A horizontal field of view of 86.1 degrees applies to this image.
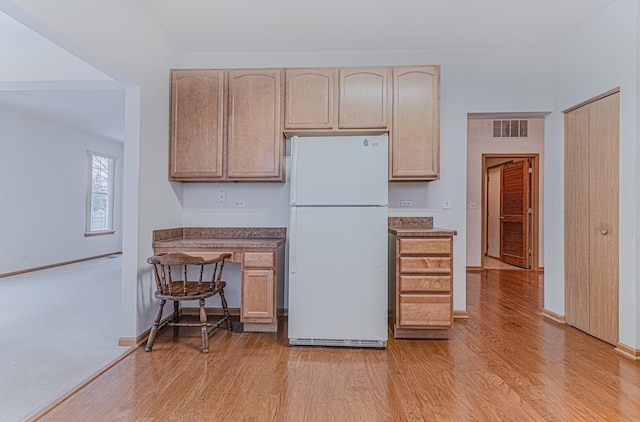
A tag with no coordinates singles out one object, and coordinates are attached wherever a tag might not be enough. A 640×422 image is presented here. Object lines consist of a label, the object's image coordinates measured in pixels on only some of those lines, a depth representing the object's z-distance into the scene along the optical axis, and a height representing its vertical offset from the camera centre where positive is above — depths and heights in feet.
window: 23.35 +1.16
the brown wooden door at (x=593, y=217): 8.84 -0.04
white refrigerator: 8.71 -0.71
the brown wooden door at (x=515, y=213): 20.59 +0.12
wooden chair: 8.43 -2.03
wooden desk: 9.48 -1.49
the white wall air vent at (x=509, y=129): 19.67 +4.95
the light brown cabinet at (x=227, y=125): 10.28 +2.64
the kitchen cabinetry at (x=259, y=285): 9.48 -2.02
